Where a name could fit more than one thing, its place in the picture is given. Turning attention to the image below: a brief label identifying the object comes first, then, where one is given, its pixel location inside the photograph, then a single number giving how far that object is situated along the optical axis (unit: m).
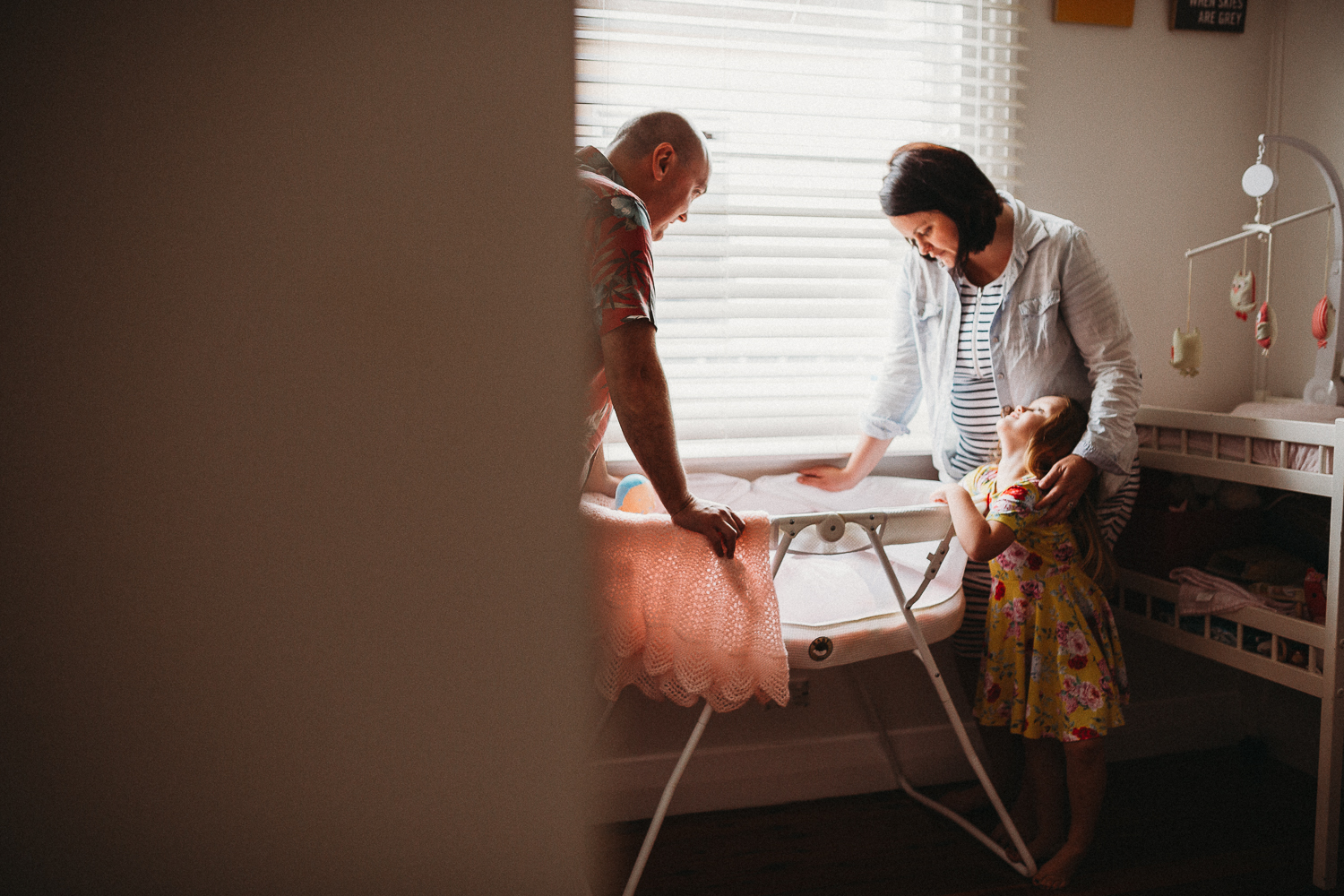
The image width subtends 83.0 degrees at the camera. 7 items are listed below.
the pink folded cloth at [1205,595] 1.58
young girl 1.46
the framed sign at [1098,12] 1.94
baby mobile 1.75
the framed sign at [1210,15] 2.02
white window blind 1.75
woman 1.51
